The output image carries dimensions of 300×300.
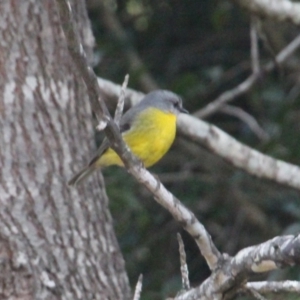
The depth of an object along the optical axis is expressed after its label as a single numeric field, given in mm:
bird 9664
